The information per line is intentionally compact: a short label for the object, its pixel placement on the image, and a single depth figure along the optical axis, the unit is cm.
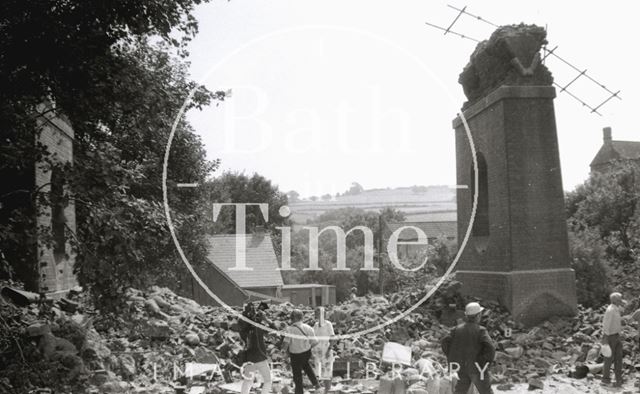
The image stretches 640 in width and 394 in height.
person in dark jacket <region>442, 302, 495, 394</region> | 742
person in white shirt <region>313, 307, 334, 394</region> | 1040
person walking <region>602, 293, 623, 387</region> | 1013
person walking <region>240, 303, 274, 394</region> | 879
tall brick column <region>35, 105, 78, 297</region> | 1278
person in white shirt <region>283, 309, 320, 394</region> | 888
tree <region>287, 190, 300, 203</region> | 6264
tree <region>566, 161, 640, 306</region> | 3209
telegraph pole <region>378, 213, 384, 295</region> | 3694
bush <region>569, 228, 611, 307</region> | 1584
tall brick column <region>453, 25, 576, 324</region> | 1412
